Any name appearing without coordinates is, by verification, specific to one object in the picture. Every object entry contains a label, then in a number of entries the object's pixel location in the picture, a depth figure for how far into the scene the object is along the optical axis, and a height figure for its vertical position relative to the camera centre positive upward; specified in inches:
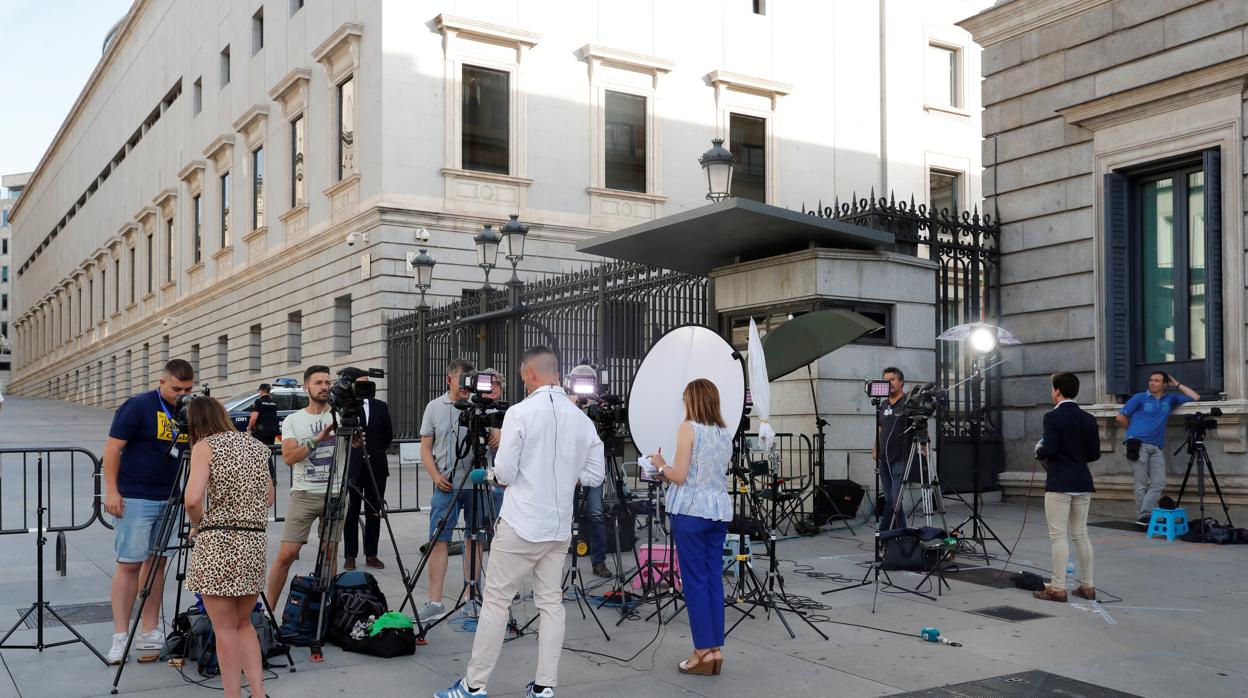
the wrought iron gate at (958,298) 554.6 +39.4
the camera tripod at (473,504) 294.2 -36.7
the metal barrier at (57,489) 437.6 -72.9
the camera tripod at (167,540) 265.5 -40.5
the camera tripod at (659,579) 326.3 -64.0
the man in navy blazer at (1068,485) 346.3 -35.5
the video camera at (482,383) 289.4 -2.9
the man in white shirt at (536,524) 231.3 -32.6
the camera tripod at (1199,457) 467.8 -37.1
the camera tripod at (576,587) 307.1 -68.1
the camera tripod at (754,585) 314.2 -63.1
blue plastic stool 475.5 -65.8
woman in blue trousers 261.9 -35.5
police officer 346.3 -15.7
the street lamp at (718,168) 502.6 +92.0
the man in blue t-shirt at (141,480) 271.1 -26.4
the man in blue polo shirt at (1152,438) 498.6 -30.3
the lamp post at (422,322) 852.6 +40.0
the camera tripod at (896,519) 347.1 -54.9
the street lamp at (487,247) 741.3 +84.0
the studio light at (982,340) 456.8 +12.8
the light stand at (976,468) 432.8 -40.1
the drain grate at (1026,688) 243.3 -70.5
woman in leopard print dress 219.0 -32.3
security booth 498.0 +35.7
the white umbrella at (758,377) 340.5 -1.7
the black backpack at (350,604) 283.3 -60.0
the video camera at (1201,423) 473.7 -22.3
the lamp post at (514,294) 725.9 +50.6
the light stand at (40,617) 279.1 -62.1
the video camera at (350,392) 283.3 -5.3
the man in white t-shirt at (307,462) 307.1 -25.7
